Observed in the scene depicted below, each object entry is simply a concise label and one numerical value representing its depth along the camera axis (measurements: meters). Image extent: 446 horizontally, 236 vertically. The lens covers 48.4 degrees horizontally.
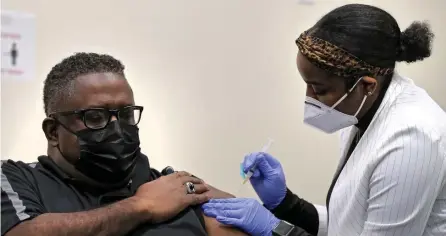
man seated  1.40
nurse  1.40
